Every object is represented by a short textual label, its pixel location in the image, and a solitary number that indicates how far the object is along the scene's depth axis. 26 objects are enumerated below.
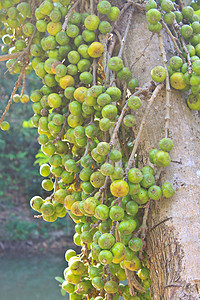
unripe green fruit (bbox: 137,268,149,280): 1.34
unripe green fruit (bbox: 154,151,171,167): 1.27
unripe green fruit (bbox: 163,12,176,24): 1.38
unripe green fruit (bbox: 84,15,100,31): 1.39
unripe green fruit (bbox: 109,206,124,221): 1.25
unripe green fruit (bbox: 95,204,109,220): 1.27
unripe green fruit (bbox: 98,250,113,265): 1.24
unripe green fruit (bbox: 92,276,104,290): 1.31
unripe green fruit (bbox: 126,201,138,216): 1.27
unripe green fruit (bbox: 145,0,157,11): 1.37
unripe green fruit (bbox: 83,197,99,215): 1.29
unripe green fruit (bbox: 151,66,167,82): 1.32
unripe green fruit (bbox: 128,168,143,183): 1.26
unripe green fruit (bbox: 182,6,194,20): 1.43
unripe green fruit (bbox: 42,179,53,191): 1.50
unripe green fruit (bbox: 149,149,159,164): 1.29
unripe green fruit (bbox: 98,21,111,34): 1.40
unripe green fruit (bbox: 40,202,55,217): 1.43
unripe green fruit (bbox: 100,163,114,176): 1.26
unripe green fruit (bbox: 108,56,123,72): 1.35
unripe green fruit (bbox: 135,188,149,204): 1.28
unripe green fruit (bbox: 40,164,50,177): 1.51
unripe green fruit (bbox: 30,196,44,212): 1.46
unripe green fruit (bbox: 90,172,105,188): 1.32
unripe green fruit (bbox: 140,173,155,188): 1.28
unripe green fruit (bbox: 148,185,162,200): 1.26
